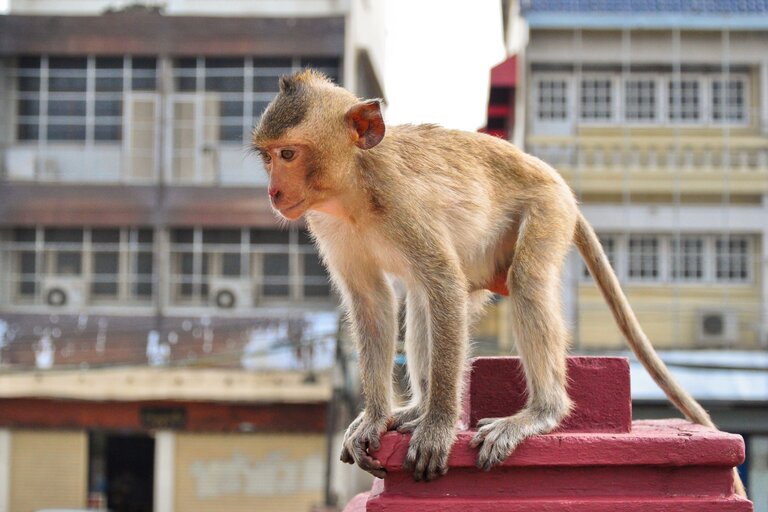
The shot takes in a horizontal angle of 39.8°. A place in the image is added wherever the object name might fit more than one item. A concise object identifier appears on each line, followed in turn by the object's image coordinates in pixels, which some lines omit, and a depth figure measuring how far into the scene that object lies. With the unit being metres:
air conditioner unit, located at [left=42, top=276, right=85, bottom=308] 20.80
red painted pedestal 3.64
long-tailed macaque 3.63
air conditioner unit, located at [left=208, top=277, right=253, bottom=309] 20.47
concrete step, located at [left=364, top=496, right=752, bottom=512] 3.61
